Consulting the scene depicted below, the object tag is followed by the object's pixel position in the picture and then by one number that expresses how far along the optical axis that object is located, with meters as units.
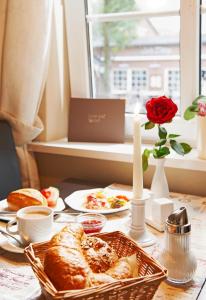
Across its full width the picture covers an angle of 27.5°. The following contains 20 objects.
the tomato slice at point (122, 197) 1.44
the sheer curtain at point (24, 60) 1.71
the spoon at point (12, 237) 1.10
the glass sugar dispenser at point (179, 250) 0.93
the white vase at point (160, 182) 1.41
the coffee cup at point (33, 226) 1.08
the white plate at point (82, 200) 1.35
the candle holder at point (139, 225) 1.12
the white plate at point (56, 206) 1.36
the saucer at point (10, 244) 1.07
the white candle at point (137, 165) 1.09
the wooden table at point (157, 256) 0.90
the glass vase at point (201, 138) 1.52
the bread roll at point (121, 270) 0.81
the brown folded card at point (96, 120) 1.86
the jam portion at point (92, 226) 1.16
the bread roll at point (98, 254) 0.86
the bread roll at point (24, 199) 1.30
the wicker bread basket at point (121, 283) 0.73
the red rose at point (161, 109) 1.33
